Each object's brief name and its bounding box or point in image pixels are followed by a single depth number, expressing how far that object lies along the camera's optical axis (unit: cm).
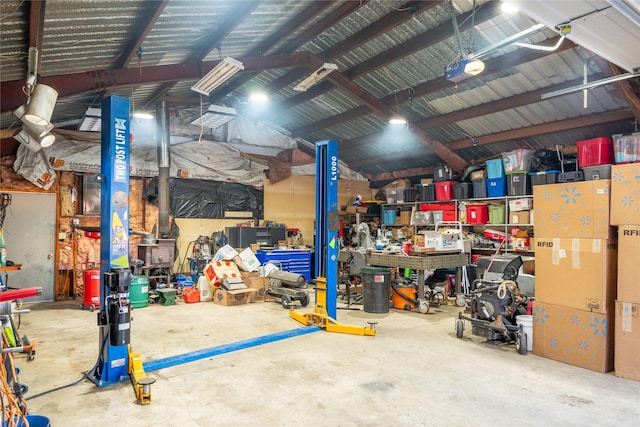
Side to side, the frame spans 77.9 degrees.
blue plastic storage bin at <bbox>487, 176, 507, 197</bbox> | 770
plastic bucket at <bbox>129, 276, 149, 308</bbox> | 638
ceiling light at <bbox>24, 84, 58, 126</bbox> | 338
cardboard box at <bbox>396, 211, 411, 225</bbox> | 972
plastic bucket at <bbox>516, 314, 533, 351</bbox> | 414
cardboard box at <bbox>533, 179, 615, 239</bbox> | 360
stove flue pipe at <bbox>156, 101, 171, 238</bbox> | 768
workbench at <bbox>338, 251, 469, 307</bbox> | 580
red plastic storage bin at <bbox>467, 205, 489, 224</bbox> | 811
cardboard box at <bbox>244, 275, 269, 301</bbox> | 699
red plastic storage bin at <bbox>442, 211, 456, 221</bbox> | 863
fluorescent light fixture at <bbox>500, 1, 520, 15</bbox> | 439
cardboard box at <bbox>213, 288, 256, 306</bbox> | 654
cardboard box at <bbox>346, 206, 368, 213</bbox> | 1043
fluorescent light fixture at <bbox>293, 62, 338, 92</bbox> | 585
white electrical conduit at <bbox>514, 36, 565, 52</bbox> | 349
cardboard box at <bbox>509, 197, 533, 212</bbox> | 730
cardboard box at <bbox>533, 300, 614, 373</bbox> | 354
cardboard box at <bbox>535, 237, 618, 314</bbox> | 355
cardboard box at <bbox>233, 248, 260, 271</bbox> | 712
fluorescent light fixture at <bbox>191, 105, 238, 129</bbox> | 728
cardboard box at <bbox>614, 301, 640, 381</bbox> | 334
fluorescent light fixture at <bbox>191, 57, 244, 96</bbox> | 504
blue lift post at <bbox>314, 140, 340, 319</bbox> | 509
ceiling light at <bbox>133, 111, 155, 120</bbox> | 654
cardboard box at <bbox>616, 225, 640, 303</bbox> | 334
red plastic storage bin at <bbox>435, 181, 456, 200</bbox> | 870
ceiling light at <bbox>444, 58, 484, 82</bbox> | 432
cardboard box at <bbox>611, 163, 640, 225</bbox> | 339
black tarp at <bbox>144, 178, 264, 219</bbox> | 830
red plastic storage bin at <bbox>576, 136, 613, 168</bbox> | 614
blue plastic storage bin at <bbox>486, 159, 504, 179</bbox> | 774
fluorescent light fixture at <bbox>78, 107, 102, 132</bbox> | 632
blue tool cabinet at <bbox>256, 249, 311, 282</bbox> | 814
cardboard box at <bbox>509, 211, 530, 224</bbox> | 733
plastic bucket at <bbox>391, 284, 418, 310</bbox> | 618
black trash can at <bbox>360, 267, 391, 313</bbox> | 575
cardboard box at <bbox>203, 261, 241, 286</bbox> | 683
